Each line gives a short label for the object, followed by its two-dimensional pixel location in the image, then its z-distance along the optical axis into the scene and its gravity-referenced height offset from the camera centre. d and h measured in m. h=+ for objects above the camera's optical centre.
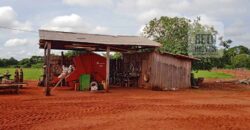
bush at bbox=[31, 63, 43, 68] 37.74 +1.63
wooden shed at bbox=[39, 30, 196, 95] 11.15 +0.83
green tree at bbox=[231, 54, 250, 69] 44.58 +2.52
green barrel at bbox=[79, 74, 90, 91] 11.32 -0.44
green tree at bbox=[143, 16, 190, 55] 15.92 +3.41
